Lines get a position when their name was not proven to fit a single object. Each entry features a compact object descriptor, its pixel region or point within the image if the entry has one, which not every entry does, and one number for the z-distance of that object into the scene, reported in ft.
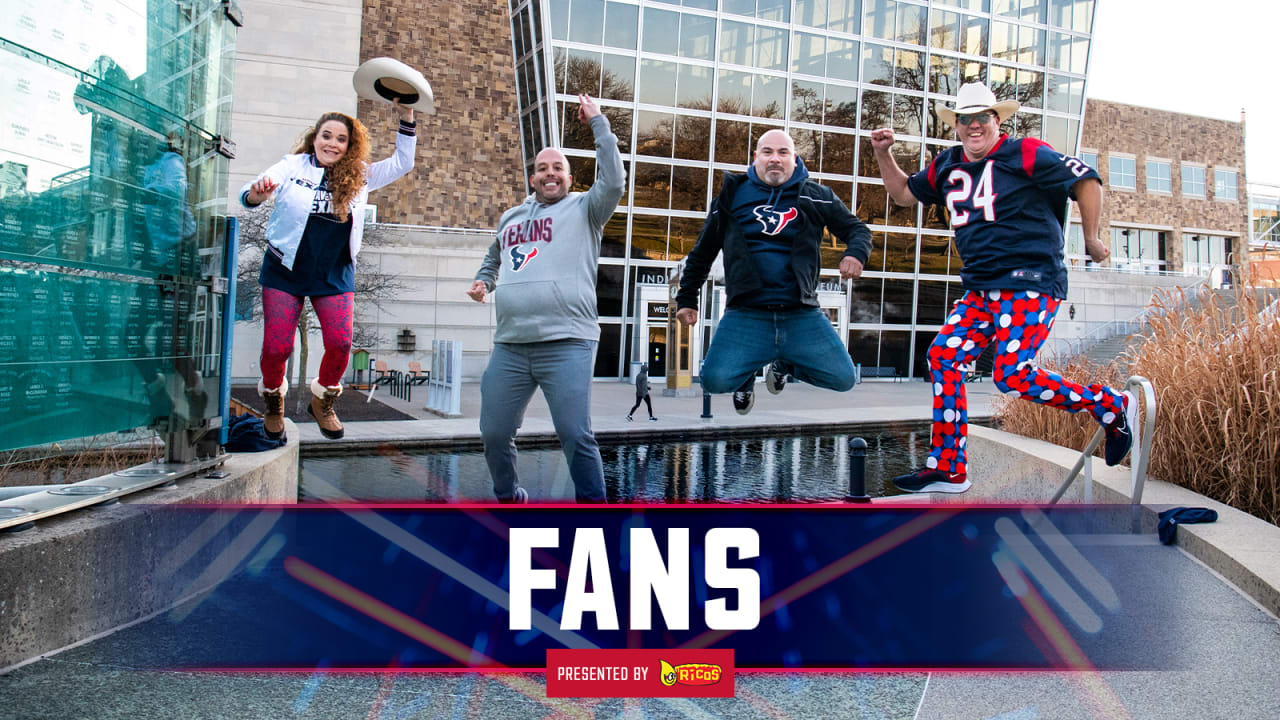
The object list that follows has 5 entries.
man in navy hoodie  14.21
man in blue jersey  12.37
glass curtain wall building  77.92
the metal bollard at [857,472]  22.79
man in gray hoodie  13.74
